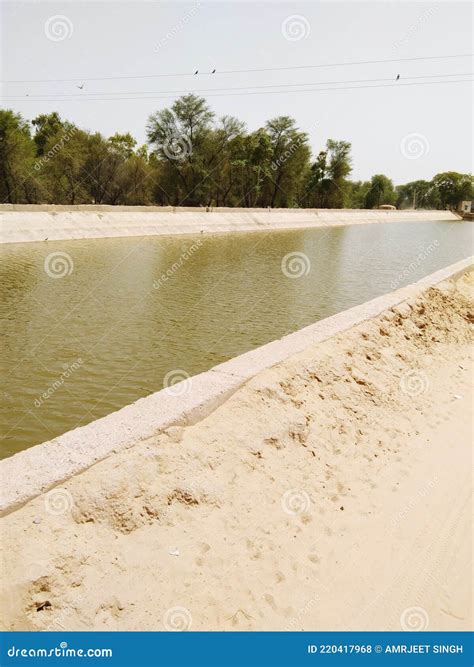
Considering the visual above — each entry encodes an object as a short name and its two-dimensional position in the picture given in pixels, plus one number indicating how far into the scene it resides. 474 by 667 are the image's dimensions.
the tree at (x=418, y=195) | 127.00
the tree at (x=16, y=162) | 40.59
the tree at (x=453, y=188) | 112.12
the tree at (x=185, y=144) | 54.34
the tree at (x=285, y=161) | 63.78
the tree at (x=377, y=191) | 102.50
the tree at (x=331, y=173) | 77.00
